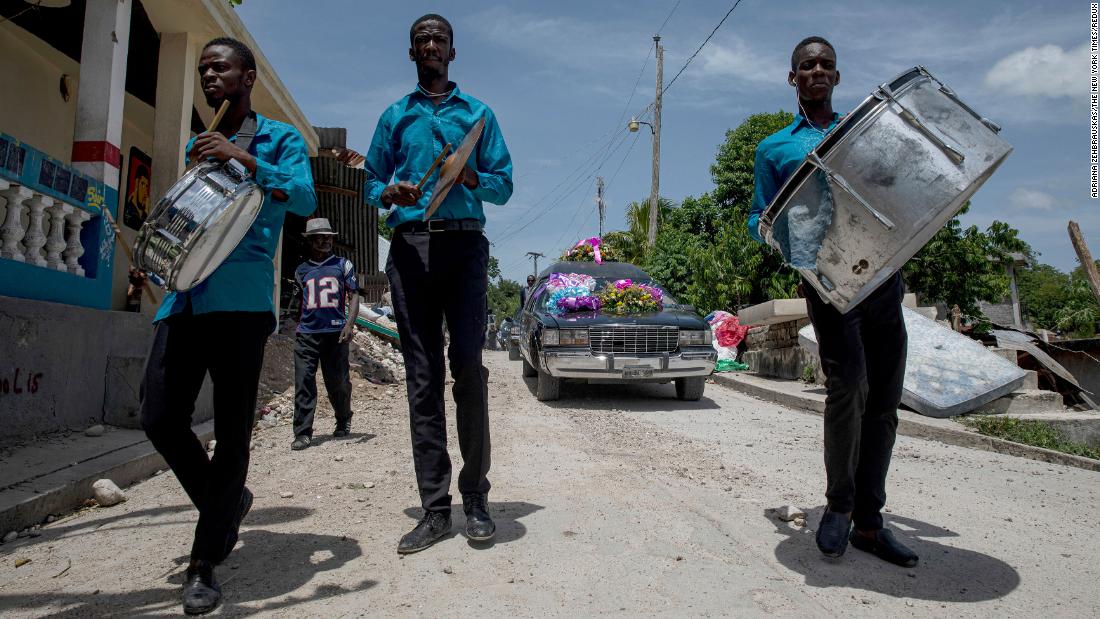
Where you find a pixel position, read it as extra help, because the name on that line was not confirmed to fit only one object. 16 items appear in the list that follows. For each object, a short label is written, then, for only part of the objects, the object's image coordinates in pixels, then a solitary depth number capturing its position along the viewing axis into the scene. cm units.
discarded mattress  670
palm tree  3011
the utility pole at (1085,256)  864
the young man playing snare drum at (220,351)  252
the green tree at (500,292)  7899
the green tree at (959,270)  1775
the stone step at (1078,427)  611
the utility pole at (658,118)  2650
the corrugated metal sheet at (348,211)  1513
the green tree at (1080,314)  2570
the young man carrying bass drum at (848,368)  279
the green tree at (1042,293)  3941
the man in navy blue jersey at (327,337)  630
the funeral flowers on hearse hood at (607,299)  873
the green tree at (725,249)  1559
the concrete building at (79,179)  477
